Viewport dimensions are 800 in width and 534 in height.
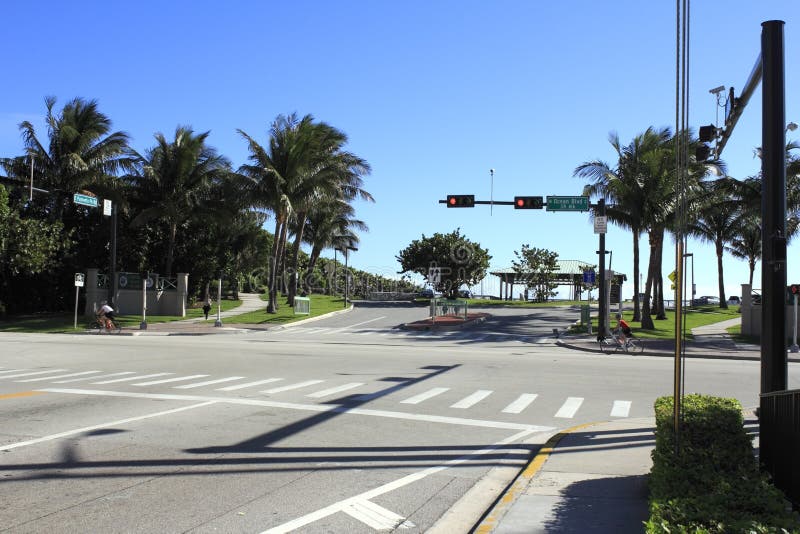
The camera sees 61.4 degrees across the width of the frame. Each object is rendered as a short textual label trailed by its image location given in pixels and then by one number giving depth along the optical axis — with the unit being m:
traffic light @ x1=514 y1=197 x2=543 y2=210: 26.50
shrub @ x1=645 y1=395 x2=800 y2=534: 3.70
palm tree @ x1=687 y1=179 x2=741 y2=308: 38.31
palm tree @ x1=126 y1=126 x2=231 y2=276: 46.28
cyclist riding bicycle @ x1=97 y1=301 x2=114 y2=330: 35.36
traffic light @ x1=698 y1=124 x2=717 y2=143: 10.38
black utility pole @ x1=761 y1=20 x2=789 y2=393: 7.95
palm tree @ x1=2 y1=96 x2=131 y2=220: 43.31
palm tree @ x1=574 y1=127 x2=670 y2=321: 38.41
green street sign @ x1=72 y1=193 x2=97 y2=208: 30.26
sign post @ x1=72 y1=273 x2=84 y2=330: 36.82
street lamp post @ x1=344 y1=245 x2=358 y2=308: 59.29
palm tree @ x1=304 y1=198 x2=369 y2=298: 62.19
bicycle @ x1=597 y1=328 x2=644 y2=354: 26.25
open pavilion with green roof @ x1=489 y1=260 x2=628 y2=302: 74.88
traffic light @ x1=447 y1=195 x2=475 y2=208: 26.27
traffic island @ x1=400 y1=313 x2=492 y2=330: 39.53
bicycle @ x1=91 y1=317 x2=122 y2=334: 35.84
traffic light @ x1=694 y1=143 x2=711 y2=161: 9.96
